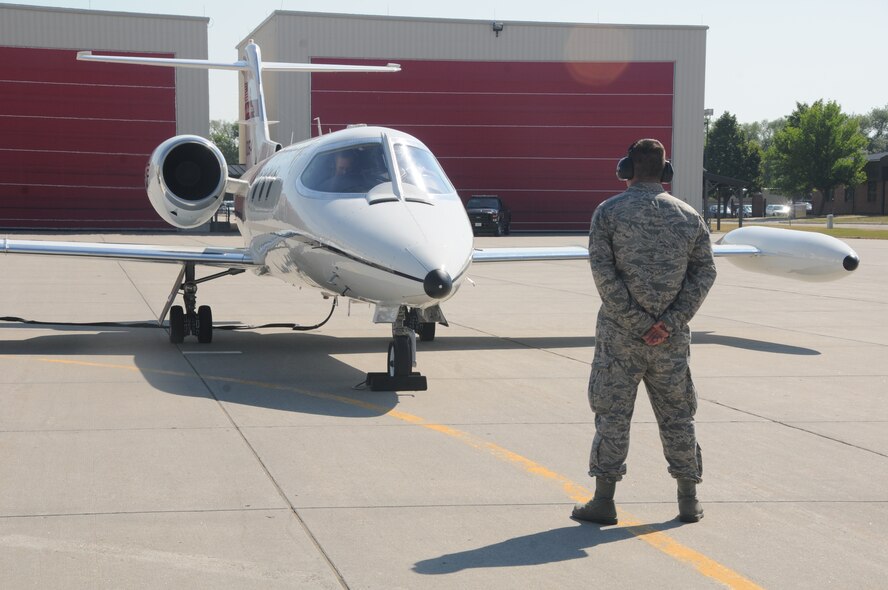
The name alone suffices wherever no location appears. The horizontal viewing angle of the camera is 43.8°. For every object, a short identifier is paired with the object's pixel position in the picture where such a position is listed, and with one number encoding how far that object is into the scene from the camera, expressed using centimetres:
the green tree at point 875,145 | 18951
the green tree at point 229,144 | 16592
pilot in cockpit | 1085
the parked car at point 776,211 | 11611
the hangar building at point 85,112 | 4794
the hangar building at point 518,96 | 5028
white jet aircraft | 948
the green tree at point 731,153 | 10694
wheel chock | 978
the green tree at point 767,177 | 15538
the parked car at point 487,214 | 4722
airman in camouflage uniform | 572
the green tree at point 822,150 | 9125
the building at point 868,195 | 9325
